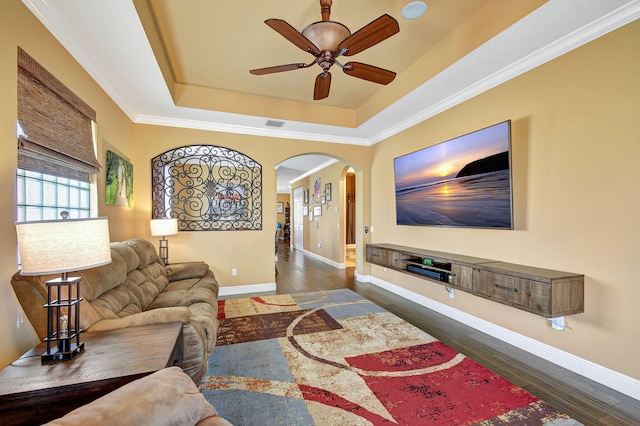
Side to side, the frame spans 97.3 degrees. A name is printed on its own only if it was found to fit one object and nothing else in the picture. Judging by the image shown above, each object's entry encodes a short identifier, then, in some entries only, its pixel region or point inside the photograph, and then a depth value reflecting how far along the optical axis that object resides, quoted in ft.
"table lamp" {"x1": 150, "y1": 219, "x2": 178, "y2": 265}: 12.72
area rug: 6.05
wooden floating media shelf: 7.21
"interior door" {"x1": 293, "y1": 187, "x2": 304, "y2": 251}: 33.32
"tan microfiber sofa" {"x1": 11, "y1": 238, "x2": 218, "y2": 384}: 5.19
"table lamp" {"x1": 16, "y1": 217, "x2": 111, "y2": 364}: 4.15
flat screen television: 9.09
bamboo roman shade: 5.76
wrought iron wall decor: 14.47
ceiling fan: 6.58
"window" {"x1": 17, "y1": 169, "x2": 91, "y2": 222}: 6.12
